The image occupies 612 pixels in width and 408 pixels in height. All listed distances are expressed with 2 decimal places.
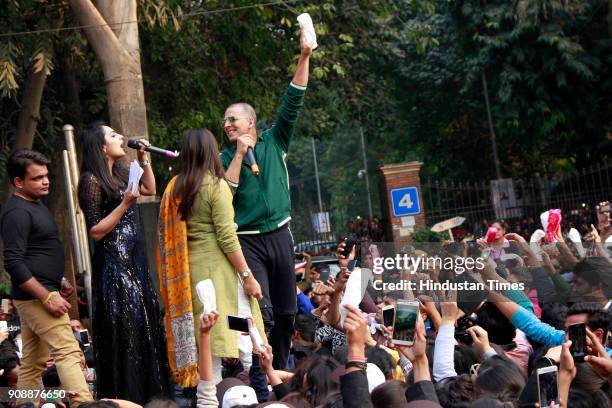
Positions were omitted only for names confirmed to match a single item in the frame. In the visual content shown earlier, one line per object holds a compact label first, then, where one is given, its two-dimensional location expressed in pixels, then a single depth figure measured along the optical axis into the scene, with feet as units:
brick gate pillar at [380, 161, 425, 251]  69.67
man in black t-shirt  21.42
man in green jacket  22.72
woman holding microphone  22.00
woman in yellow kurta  21.16
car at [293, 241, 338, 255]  74.23
